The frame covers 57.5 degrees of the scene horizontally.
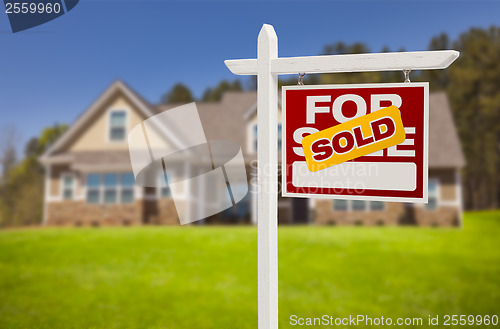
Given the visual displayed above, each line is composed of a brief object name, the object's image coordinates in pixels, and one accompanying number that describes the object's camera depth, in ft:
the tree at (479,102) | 99.04
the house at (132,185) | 61.52
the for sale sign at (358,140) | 13.01
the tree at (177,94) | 117.80
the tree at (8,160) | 78.54
